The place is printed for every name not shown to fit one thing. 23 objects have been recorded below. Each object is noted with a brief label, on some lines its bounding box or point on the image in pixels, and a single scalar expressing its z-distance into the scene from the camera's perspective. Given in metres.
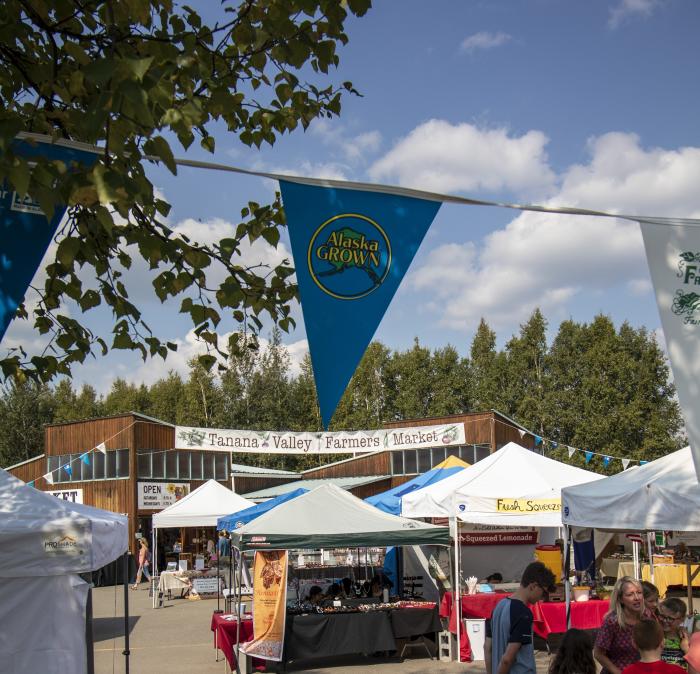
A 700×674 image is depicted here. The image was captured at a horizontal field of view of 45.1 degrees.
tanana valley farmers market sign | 32.41
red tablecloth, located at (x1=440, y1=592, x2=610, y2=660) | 12.28
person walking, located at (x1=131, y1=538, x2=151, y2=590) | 26.69
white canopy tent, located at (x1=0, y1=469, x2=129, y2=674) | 6.43
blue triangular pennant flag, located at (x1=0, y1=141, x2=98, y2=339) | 3.84
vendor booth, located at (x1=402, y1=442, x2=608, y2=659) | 12.98
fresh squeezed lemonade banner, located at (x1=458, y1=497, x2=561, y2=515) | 13.00
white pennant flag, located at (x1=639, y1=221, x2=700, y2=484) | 4.12
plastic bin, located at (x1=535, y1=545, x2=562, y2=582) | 16.80
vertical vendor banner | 11.23
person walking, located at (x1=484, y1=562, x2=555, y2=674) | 5.33
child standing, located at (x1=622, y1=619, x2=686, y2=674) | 4.33
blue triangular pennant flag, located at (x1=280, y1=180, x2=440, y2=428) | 4.18
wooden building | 33.62
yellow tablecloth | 20.20
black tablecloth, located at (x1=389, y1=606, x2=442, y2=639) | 12.62
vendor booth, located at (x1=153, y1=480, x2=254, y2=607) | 21.67
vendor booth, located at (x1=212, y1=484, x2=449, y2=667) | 11.37
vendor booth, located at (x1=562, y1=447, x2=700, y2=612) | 8.63
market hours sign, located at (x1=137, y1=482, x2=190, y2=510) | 33.59
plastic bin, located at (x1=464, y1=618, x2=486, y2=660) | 12.40
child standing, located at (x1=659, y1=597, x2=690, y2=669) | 6.41
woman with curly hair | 5.66
